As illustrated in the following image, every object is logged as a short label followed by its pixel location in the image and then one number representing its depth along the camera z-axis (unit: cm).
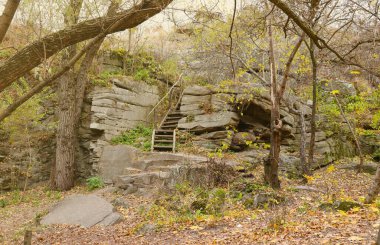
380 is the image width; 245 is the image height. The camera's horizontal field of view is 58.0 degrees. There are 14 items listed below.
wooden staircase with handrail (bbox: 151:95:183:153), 1369
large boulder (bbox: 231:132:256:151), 1412
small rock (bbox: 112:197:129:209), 972
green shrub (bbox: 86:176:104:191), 1330
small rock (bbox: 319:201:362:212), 638
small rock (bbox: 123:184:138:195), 1119
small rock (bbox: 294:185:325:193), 959
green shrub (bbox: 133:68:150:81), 1630
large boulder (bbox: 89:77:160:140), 1465
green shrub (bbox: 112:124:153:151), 1402
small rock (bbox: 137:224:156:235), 723
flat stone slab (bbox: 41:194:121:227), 854
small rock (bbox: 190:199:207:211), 833
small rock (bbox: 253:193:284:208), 808
